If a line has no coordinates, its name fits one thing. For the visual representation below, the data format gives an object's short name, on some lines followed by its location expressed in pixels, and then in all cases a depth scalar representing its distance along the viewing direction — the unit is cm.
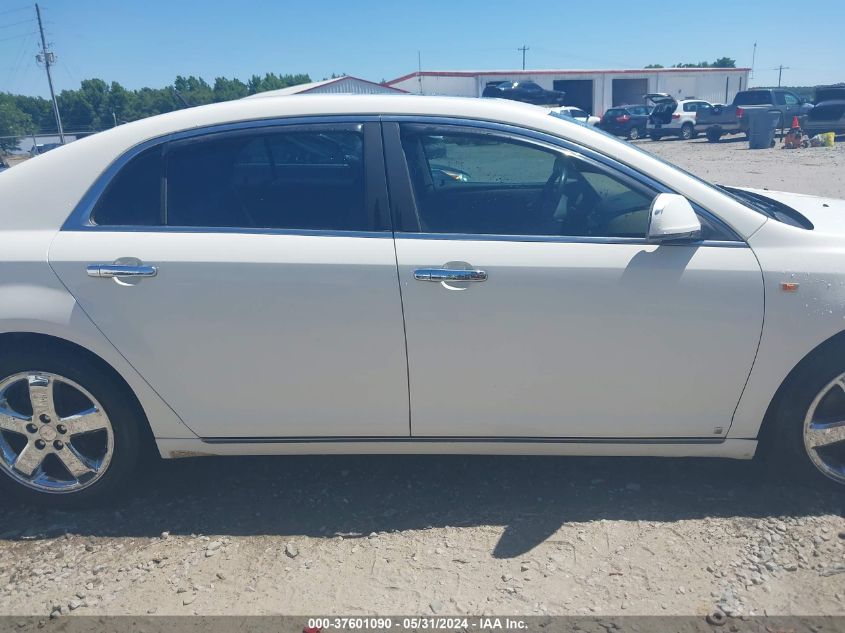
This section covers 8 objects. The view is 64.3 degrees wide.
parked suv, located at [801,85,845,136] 2505
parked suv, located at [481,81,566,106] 3562
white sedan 271
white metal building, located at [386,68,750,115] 5084
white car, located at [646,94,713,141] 3120
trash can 2375
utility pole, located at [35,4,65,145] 4193
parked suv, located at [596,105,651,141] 3297
